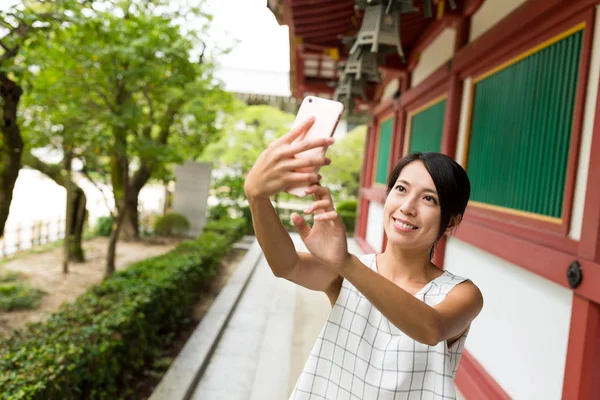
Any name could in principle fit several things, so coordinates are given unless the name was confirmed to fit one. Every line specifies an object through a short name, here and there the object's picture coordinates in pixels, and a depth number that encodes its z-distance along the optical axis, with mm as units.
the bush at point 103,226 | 14102
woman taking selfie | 1122
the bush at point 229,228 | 11664
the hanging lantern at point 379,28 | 3145
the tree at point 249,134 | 17750
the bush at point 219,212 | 16064
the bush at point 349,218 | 16541
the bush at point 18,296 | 7231
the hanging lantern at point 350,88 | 4941
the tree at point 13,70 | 3711
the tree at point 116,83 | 6451
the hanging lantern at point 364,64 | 3747
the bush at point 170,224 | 14078
